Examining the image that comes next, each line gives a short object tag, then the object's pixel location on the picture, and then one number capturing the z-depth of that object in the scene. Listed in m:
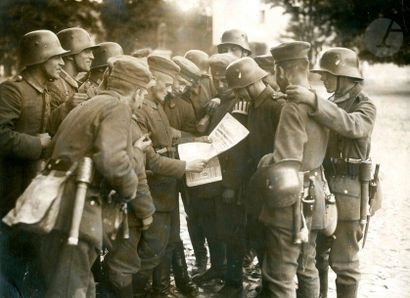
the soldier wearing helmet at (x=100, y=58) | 5.72
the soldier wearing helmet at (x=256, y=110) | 4.40
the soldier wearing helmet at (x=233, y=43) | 7.50
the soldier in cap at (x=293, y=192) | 3.71
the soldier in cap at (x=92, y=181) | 3.31
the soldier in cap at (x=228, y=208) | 4.93
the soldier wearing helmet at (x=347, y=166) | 4.30
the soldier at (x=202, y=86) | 5.85
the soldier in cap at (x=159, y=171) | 4.38
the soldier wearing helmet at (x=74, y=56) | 5.32
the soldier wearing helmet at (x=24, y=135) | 4.09
